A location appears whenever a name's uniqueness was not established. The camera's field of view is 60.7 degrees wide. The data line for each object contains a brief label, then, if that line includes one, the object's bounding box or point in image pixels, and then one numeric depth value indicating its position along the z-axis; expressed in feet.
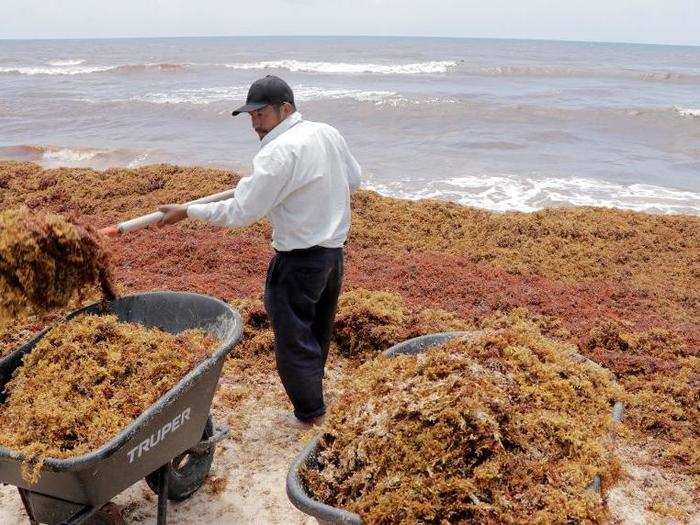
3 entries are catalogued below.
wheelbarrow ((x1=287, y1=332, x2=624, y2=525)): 6.22
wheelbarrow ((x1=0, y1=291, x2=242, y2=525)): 7.66
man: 10.46
